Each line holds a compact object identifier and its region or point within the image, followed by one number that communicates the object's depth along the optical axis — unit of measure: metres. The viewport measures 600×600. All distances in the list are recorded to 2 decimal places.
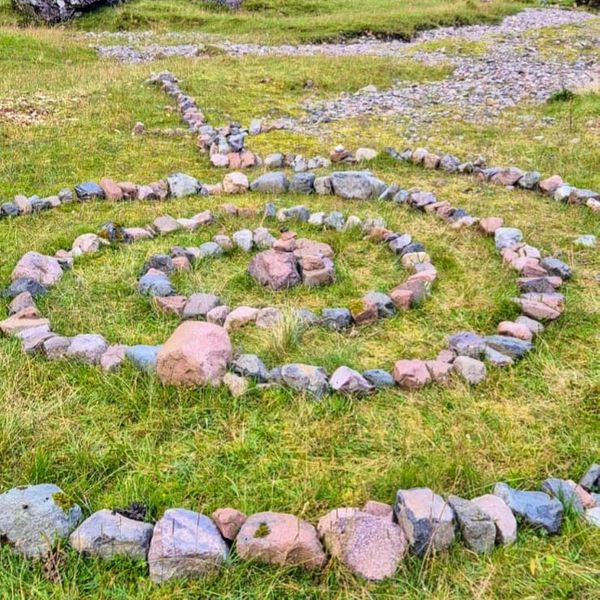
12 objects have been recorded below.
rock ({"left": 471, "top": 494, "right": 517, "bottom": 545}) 3.72
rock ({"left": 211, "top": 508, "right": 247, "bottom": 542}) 3.68
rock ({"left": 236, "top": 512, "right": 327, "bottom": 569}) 3.52
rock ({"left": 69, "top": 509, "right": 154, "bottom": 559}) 3.55
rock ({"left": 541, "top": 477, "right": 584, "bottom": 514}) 3.90
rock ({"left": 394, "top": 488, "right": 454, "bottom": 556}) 3.60
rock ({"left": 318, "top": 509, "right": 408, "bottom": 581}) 3.51
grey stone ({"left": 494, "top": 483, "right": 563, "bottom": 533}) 3.81
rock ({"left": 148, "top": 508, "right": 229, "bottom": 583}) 3.46
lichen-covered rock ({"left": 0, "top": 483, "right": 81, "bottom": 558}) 3.57
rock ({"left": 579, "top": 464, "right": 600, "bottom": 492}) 4.18
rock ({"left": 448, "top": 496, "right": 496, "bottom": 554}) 3.67
